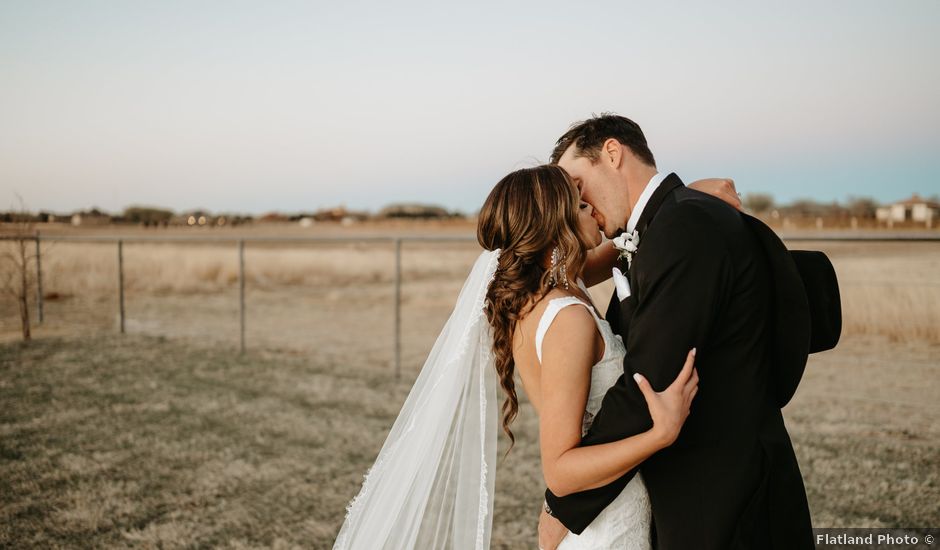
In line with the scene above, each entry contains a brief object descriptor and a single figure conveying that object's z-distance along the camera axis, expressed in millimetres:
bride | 1852
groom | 1662
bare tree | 10797
